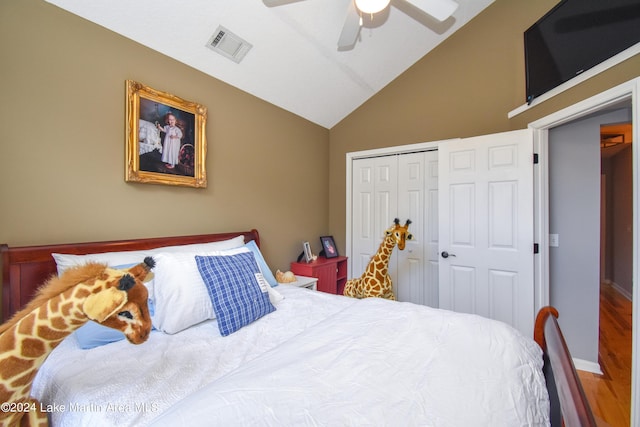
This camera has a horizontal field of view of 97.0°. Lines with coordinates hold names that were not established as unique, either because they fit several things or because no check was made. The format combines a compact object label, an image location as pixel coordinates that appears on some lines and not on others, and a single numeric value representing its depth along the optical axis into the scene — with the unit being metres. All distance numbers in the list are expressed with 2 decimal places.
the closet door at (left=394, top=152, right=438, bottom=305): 3.16
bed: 0.81
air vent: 2.13
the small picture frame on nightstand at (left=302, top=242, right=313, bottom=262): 3.19
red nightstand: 3.05
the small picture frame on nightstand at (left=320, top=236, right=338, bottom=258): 3.53
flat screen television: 1.64
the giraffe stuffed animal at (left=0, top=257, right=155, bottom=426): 0.77
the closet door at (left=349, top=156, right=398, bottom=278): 3.39
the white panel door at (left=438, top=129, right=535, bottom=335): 2.43
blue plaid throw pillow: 1.43
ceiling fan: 1.64
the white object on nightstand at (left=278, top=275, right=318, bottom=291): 2.63
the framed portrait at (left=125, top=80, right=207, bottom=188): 1.88
